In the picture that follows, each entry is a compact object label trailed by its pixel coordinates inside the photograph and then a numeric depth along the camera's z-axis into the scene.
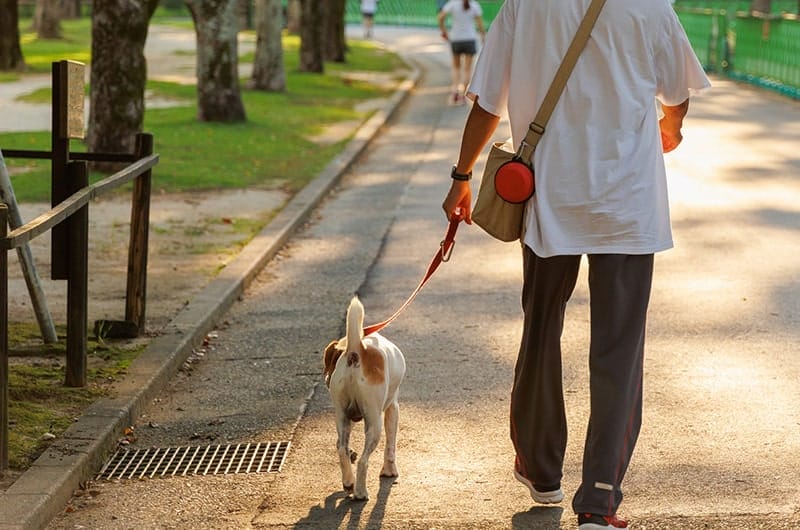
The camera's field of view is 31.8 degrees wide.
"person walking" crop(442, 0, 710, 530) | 4.35
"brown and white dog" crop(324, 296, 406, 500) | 4.85
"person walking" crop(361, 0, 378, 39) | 52.38
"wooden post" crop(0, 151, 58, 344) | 6.82
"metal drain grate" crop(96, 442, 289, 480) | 5.57
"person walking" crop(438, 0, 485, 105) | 23.66
